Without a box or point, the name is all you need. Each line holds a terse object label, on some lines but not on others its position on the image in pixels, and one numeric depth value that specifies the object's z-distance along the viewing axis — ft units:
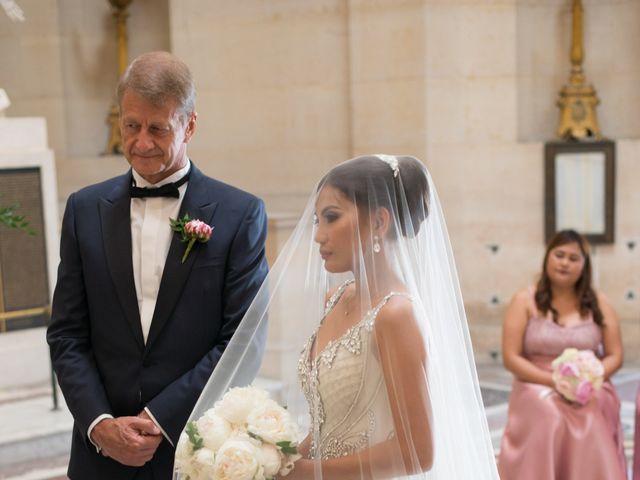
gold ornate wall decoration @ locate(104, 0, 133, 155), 35.14
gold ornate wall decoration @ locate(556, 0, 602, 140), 30.35
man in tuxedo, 9.55
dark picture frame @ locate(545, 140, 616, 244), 29.71
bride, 8.35
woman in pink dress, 17.92
